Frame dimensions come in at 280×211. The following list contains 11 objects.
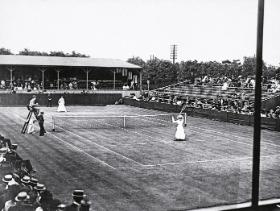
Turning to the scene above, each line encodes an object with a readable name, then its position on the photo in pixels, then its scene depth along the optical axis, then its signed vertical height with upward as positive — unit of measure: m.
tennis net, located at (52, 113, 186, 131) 28.19 -2.49
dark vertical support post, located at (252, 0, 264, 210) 8.38 -0.48
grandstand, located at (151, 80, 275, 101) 40.28 -0.41
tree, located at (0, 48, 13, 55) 108.75 +8.16
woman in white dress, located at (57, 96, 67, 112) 37.73 -1.98
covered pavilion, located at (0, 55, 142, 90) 52.97 +2.02
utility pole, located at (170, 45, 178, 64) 90.79 +7.26
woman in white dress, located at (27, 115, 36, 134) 24.14 -2.28
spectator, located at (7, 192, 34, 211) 6.39 -1.72
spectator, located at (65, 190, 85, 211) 6.57 -1.73
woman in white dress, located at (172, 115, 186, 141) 22.60 -2.37
